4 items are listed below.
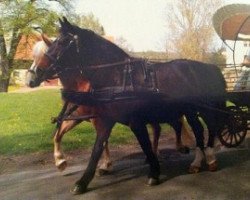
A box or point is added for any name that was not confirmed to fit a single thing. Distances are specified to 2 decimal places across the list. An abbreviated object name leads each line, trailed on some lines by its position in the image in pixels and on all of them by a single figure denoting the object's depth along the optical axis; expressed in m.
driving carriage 6.04
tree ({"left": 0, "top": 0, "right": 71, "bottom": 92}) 25.18
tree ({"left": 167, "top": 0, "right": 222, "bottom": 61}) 20.39
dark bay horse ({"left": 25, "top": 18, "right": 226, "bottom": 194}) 4.47
